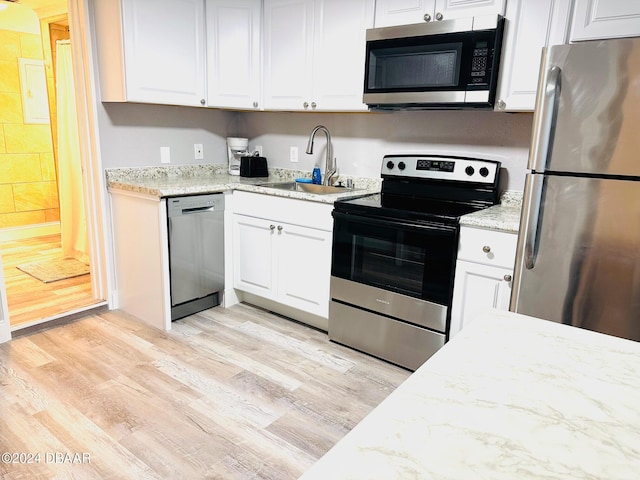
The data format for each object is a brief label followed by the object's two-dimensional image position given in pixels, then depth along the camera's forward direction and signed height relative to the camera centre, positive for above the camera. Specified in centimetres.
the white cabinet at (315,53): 270 +57
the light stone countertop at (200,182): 272 -28
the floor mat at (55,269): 368 -111
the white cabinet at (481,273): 208 -57
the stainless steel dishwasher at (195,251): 282 -71
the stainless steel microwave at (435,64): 220 +43
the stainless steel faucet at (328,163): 315 -13
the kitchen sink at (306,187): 313 -30
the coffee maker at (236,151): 364 -8
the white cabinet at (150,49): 270 +55
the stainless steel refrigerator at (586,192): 166 -15
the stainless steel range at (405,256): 225 -56
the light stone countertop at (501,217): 205 -31
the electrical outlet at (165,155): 331 -12
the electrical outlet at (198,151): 354 -9
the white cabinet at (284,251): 274 -68
